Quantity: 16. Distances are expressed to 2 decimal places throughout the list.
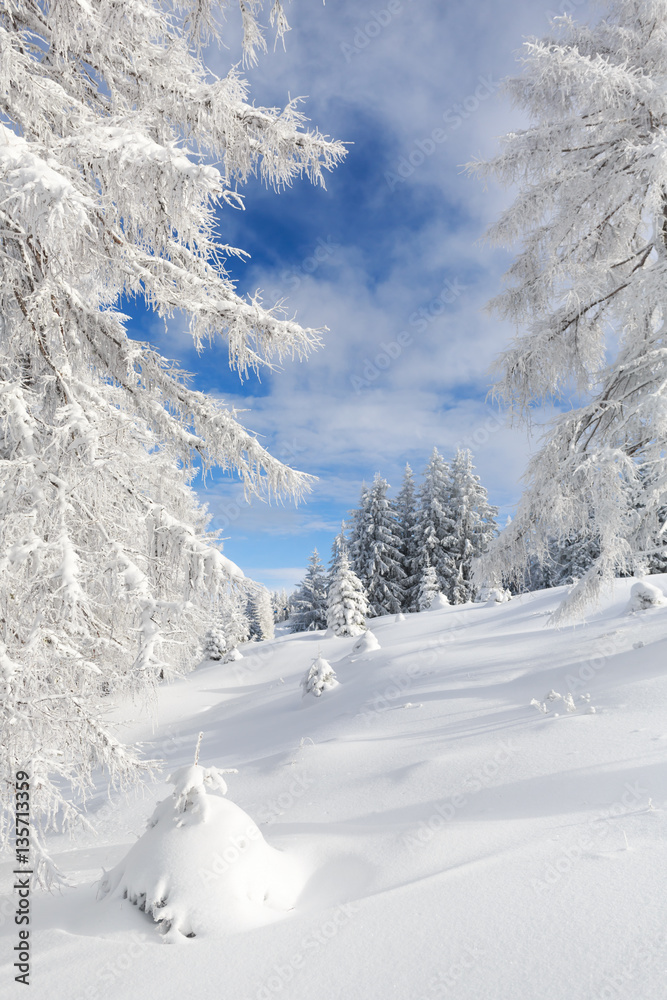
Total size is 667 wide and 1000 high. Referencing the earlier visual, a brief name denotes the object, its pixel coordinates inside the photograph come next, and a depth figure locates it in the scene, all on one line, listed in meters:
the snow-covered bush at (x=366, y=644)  11.98
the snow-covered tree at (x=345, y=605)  20.70
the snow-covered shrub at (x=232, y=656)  18.59
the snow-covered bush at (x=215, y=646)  23.59
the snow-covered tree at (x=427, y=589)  25.88
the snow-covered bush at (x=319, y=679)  9.93
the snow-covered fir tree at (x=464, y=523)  28.98
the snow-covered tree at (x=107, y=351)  2.63
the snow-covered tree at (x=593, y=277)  5.57
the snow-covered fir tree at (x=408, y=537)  30.84
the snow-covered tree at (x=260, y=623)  44.55
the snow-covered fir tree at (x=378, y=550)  30.06
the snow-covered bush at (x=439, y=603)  20.31
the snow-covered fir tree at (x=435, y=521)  29.58
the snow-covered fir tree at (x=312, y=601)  33.81
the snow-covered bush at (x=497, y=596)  16.39
